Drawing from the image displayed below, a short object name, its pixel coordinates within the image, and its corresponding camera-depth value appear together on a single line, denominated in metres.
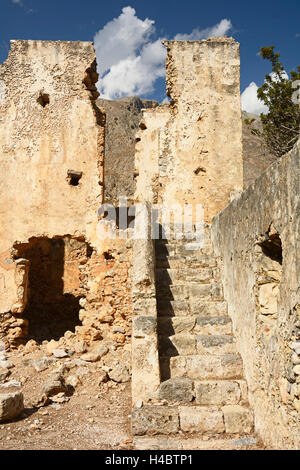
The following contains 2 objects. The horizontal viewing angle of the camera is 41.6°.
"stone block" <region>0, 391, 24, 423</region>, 4.34
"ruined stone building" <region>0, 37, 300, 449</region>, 3.64
